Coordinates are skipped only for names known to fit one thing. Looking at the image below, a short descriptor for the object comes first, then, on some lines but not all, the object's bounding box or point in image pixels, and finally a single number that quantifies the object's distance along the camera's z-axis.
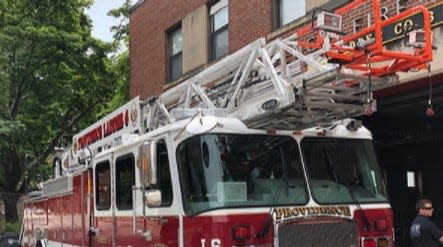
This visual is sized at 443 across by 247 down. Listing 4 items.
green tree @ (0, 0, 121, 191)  21.16
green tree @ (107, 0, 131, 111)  25.00
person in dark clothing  8.29
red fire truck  5.41
